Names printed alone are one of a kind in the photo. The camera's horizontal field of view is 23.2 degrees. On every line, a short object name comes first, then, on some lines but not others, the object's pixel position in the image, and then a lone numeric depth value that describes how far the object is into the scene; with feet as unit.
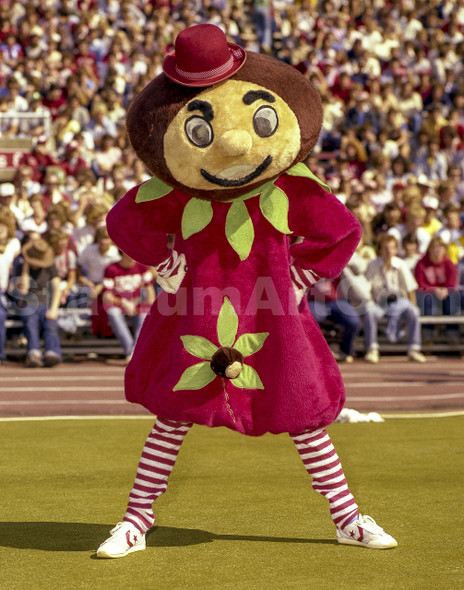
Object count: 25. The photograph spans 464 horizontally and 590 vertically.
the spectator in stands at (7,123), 53.57
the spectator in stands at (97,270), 42.78
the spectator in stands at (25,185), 47.09
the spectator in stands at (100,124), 55.21
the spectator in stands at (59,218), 43.78
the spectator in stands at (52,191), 47.44
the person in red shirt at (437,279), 45.03
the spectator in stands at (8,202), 43.65
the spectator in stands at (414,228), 46.14
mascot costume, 15.44
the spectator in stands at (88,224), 44.80
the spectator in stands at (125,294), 42.14
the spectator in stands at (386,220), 46.42
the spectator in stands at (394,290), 43.55
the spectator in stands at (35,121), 53.26
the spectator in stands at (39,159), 51.06
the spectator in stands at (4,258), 42.09
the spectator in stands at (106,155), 52.25
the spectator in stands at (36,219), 44.70
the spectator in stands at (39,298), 41.73
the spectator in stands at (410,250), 45.65
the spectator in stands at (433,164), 56.39
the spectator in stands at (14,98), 55.42
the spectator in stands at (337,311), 43.09
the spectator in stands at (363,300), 43.14
